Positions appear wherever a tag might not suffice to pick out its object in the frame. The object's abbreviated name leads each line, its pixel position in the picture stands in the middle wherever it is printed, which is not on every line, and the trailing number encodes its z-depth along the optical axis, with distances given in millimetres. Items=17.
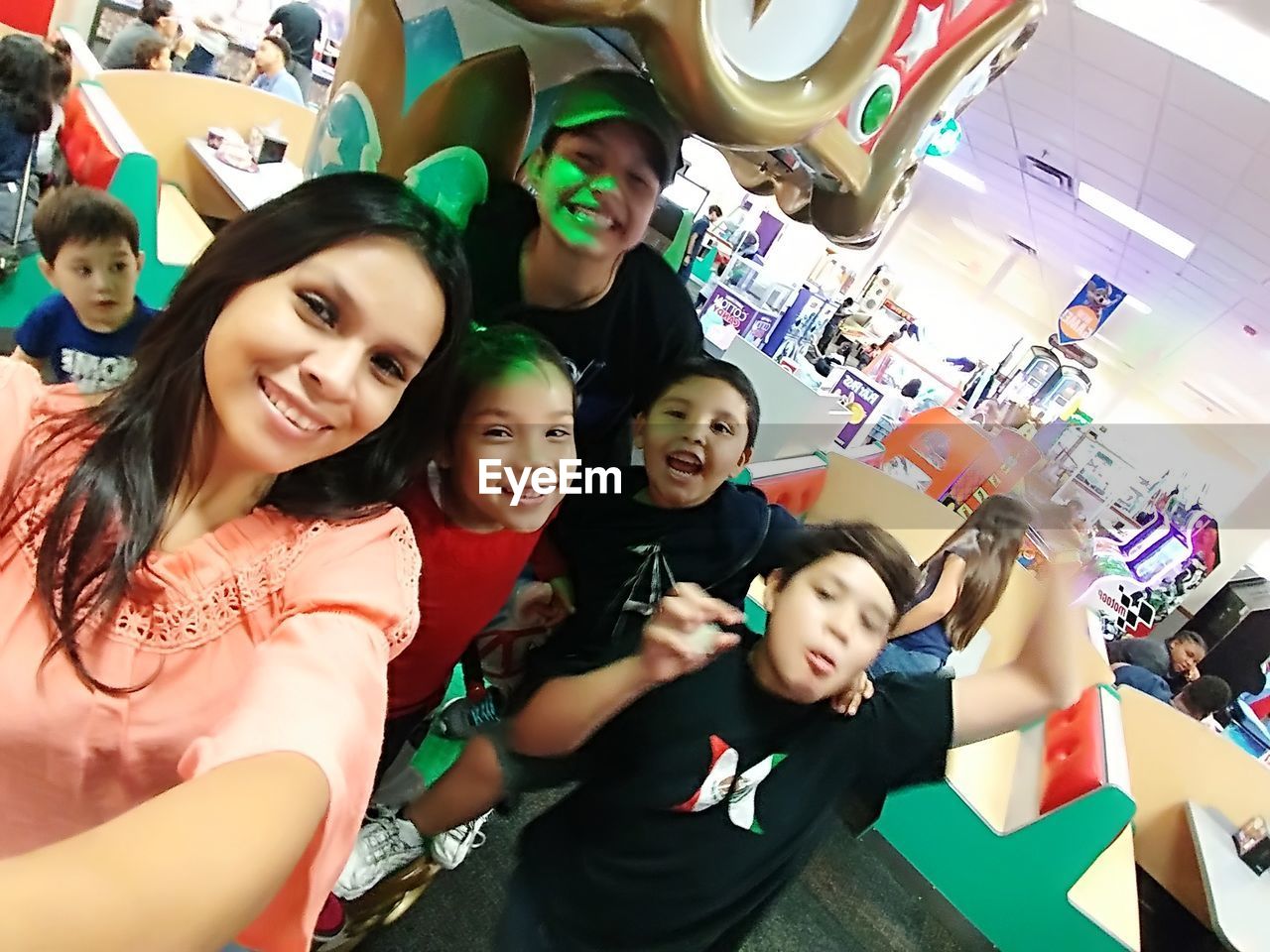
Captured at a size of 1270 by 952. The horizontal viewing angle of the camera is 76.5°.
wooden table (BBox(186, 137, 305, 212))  2066
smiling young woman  390
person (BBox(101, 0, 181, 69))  2668
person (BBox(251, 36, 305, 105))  2982
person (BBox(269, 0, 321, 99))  3225
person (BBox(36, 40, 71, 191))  1654
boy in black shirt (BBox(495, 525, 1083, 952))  477
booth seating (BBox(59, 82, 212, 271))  1479
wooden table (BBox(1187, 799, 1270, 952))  1138
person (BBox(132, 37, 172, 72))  2543
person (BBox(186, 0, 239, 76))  3324
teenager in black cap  461
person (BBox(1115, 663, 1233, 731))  1817
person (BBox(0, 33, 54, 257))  1604
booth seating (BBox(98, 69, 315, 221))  2232
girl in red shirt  472
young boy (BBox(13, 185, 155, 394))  805
